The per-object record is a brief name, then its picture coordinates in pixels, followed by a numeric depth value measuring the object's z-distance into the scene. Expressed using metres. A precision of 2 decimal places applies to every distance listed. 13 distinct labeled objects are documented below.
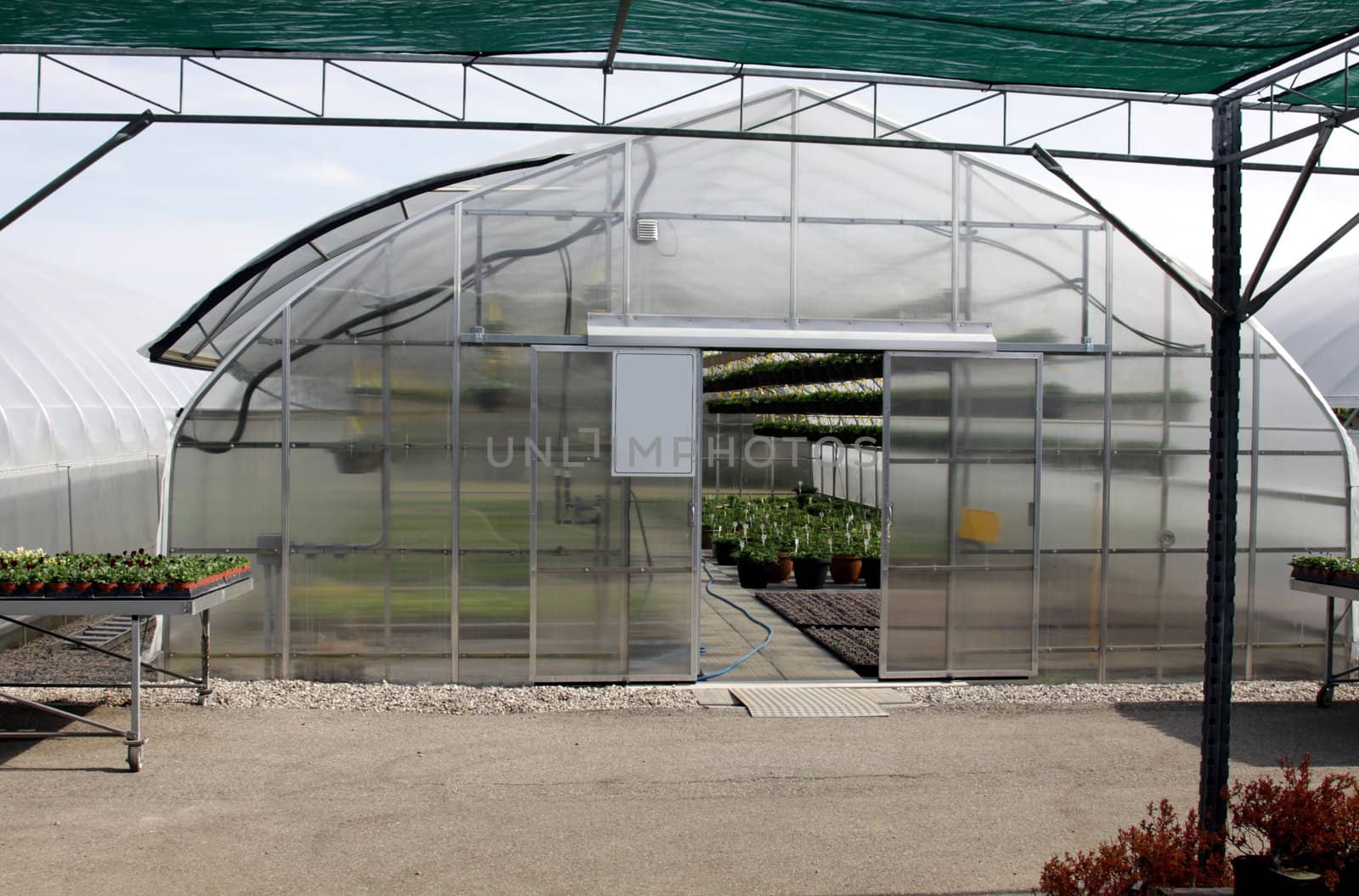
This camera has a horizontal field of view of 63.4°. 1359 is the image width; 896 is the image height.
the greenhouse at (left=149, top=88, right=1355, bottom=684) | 9.44
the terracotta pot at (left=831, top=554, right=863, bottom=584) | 16.52
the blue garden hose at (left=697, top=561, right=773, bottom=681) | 9.98
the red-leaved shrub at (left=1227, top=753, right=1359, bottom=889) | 4.37
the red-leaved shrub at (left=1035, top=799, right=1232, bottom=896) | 4.32
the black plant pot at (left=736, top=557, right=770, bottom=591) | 15.93
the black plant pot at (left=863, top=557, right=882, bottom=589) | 16.28
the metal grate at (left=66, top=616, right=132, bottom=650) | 10.42
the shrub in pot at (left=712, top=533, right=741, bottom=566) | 18.31
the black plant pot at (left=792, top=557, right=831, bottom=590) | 16.12
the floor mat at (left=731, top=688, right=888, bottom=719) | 9.02
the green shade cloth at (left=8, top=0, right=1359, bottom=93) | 5.24
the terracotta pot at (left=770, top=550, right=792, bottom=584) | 16.39
